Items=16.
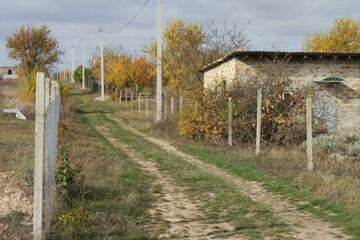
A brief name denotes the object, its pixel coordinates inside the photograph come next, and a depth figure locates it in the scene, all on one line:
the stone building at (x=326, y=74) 20.31
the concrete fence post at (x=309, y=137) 11.23
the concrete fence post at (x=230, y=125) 16.72
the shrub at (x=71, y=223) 6.39
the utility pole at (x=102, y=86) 46.79
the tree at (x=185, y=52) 31.31
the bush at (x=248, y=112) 16.42
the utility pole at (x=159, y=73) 24.67
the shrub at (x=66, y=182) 8.17
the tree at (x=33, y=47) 51.81
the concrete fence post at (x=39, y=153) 5.55
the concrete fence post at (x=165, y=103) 25.48
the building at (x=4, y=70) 101.54
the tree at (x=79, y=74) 74.69
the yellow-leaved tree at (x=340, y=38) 49.47
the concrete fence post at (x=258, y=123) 14.23
